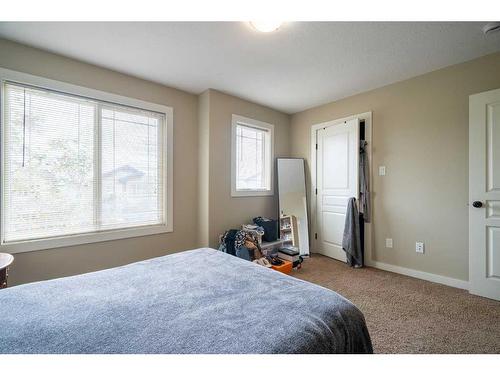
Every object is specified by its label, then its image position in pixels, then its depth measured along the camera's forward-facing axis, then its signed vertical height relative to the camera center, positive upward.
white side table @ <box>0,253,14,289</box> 1.53 -0.58
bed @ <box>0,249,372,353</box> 0.71 -0.50
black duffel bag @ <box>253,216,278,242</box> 3.32 -0.61
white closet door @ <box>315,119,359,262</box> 3.16 +0.12
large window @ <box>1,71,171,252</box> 1.97 +0.19
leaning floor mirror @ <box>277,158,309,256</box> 3.59 -0.26
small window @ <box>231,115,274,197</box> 3.29 +0.49
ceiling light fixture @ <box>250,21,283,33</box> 1.72 +1.29
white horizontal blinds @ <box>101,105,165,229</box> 2.44 +0.24
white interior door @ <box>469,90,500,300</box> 2.09 -0.07
